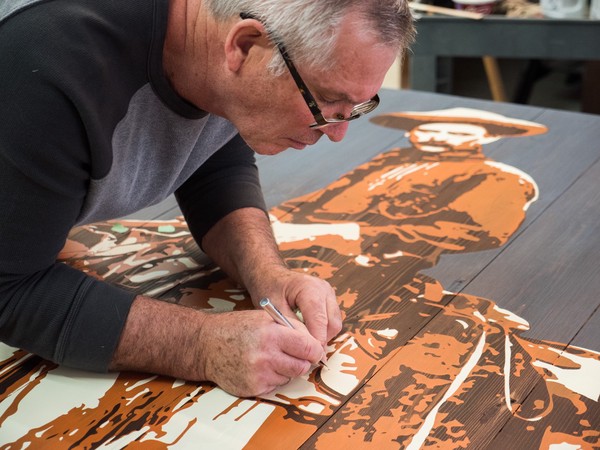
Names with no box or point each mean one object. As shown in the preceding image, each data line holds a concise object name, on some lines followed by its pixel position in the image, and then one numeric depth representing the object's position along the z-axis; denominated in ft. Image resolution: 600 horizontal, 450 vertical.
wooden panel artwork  3.76
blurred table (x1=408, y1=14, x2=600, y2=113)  9.29
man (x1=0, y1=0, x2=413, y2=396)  3.72
